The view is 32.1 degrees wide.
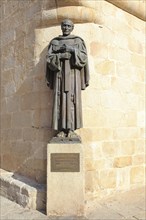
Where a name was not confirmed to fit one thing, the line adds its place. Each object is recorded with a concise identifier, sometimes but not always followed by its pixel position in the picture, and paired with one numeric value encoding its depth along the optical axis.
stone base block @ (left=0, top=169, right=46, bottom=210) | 3.87
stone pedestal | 3.64
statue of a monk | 3.63
